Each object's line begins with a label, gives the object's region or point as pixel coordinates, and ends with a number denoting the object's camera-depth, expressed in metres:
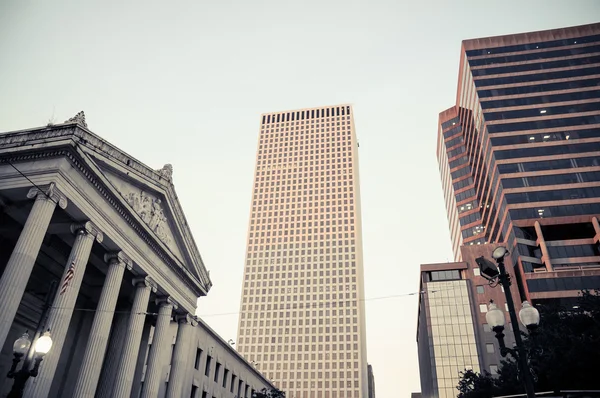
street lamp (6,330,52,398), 14.98
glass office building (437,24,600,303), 83.69
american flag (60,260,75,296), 26.11
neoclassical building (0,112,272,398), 25.58
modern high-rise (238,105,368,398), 136.75
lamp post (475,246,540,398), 12.02
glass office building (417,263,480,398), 80.62
